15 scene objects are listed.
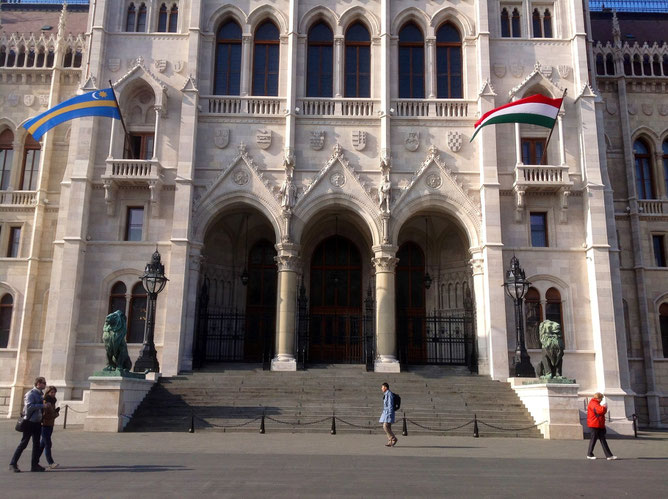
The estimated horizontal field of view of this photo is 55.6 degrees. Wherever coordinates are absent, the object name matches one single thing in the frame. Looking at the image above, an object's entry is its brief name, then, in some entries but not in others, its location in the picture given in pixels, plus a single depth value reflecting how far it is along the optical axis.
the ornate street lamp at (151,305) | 23.16
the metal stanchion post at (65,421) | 21.08
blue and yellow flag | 26.25
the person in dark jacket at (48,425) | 12.23
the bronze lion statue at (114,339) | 20.66
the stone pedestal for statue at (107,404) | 19.77
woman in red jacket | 15.00
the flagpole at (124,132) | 27.27
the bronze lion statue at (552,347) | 21.03
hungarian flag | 26.08
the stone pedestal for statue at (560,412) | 20.11
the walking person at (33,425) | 11.91
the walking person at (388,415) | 16.75
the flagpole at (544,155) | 28.03
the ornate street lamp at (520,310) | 23.38
